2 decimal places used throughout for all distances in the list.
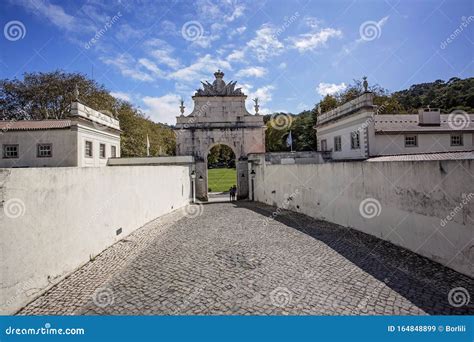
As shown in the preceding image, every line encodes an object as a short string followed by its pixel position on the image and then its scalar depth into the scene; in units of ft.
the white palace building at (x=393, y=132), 59.11
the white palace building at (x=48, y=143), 62.28
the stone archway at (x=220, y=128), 72.84
